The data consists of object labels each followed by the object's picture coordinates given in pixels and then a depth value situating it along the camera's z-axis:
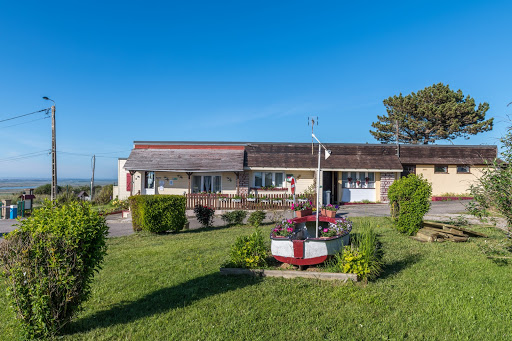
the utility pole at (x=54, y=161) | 21.56
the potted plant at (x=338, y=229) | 7.03
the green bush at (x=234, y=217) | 15.13
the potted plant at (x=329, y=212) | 9.61
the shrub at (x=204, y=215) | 14.95
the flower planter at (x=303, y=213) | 9.22
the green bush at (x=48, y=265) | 3.92
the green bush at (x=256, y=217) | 14.56
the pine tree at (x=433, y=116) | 35.78
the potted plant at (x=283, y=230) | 6.92
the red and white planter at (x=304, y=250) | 6.50
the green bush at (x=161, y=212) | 12.90
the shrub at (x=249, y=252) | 6.80
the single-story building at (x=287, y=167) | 23.52
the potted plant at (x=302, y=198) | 19.24
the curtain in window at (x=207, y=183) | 24.34
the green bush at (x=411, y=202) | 10.57
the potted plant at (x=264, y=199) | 20.42
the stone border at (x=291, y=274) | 6.02
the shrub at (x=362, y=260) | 6.02
